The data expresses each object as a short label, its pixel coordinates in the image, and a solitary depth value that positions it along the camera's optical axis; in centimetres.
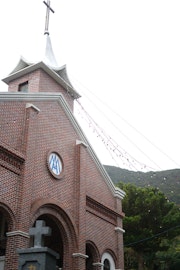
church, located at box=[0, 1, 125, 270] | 1427
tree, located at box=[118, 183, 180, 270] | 3253
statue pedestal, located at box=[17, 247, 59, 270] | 939
